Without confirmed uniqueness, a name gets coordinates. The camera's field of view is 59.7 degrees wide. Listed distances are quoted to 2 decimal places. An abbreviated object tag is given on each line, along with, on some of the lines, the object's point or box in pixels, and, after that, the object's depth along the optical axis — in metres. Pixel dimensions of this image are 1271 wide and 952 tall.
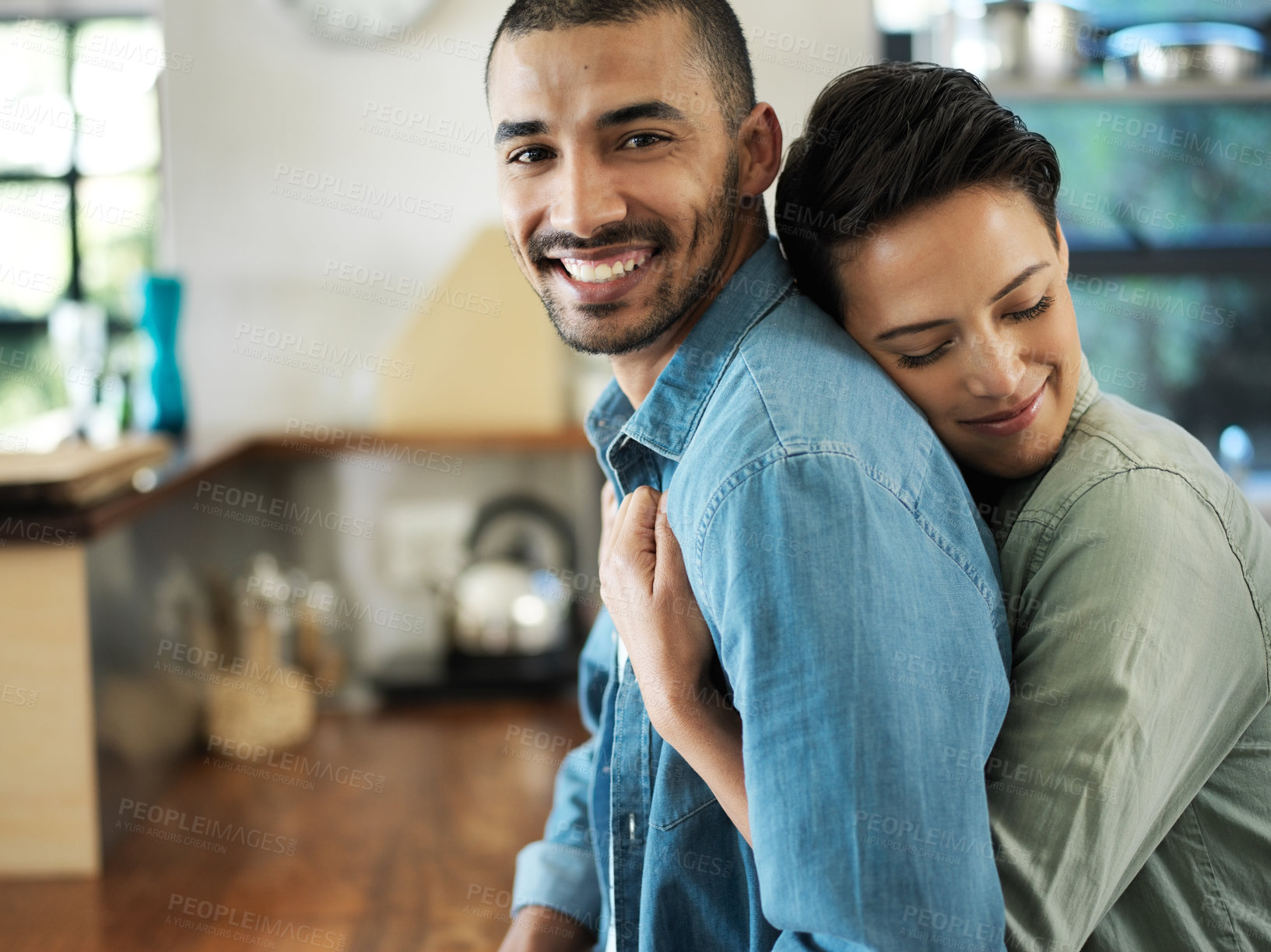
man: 0.56
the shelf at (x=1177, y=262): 2.55
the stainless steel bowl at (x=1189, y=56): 2.29
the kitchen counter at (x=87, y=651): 1.50
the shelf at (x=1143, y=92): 2.23
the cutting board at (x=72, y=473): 1.43
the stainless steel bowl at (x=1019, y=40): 2.23
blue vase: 2.23
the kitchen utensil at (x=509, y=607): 2.29
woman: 0.65
